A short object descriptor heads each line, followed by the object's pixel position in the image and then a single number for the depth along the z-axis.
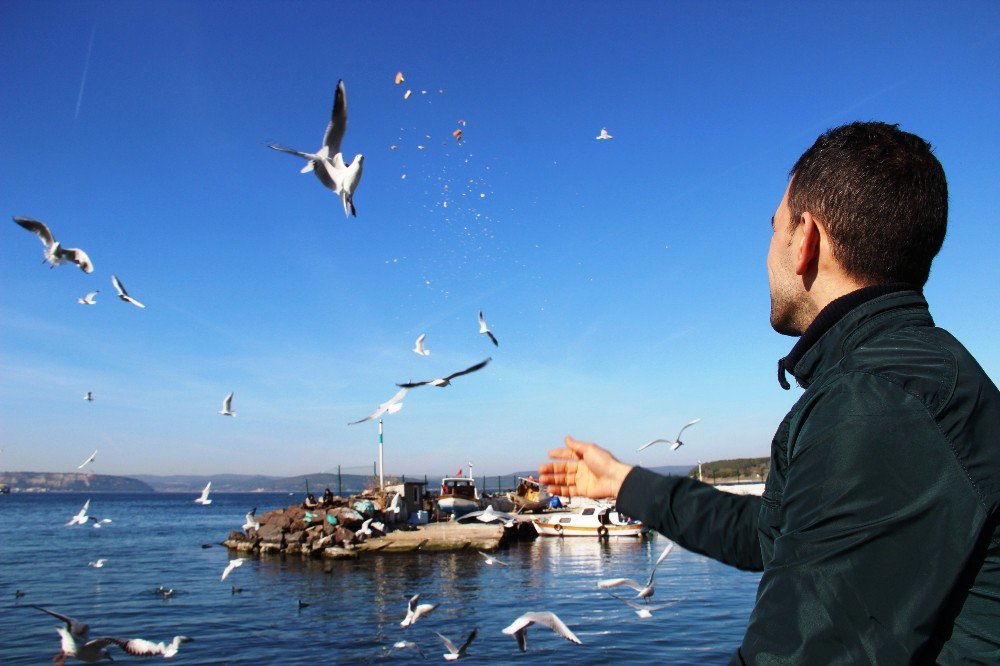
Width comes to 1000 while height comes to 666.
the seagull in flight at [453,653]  11.68
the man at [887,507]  1.06
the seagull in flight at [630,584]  6.78
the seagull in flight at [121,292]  11.29
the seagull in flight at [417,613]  11.10
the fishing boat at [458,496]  46.22
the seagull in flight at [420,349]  9.84
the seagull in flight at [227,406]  12.99
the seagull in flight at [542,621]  5.16
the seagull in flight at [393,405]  6.03
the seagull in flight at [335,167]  5.90
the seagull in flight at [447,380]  4.27
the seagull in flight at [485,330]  8.74
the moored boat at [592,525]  40.56
